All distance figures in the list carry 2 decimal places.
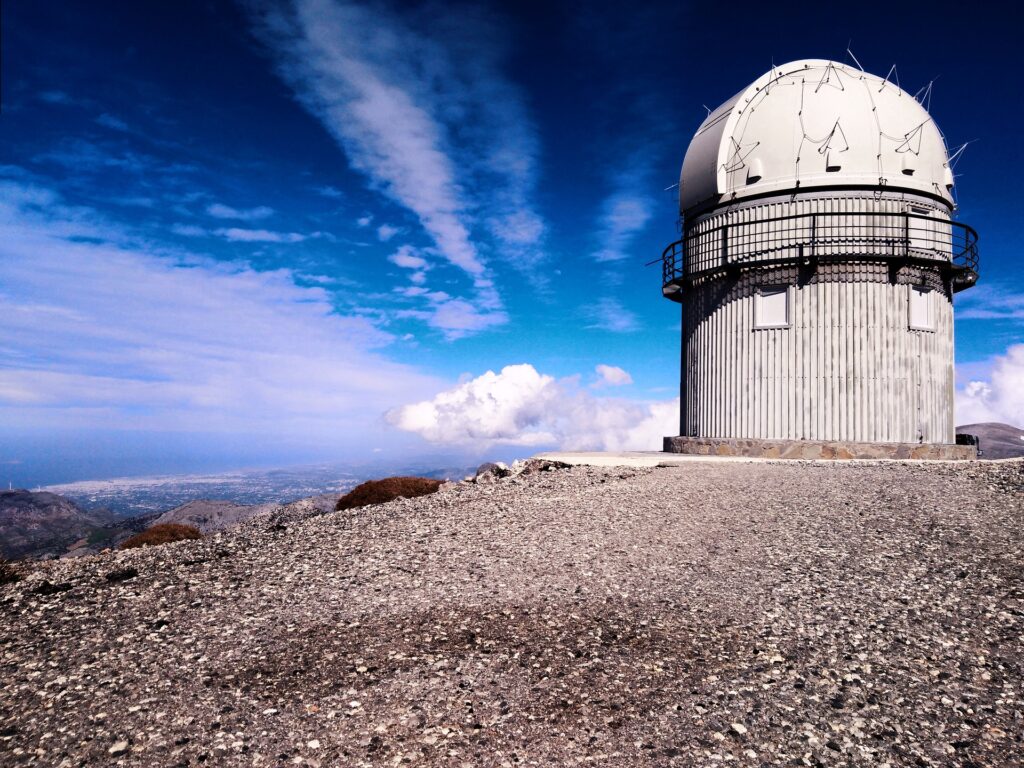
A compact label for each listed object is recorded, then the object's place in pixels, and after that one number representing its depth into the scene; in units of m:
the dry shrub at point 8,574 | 7.68
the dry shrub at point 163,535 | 11.71
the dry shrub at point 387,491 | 13.69
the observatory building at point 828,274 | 17.45
